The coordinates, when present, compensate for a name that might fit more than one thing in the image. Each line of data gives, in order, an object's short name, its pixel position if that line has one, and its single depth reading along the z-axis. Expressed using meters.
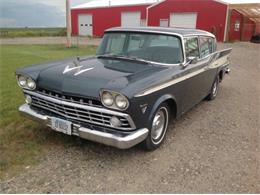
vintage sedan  3.07
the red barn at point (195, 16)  23.12
